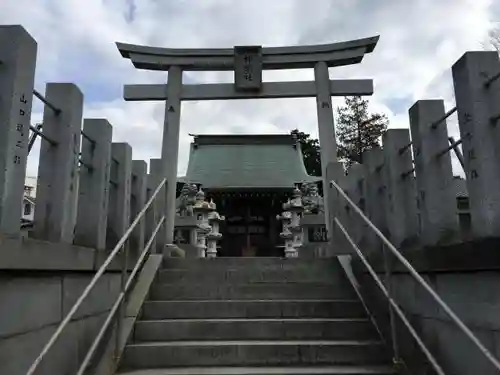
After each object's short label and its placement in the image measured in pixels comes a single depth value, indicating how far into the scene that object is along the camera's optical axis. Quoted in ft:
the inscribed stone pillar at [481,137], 8.46
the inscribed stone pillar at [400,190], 12.61
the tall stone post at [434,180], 10.87
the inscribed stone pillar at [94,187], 11.54
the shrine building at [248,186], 49.60
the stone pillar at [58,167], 9.72
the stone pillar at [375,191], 14.62
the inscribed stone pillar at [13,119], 7.52
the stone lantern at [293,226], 33.27
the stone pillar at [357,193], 16.90
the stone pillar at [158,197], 18.93
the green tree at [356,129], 82.69
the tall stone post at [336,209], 18.21
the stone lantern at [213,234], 35.06
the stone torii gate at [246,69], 25.58
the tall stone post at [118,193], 13.42
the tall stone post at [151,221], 17.93
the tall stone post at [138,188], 16.40
